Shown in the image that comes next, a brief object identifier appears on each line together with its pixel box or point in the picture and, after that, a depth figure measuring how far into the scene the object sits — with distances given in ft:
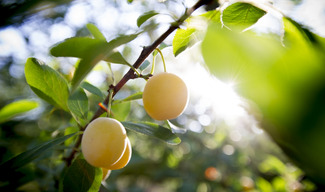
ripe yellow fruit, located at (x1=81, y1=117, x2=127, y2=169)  0.90
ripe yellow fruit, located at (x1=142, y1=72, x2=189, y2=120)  0.92
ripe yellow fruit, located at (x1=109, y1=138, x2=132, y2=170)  0.97
